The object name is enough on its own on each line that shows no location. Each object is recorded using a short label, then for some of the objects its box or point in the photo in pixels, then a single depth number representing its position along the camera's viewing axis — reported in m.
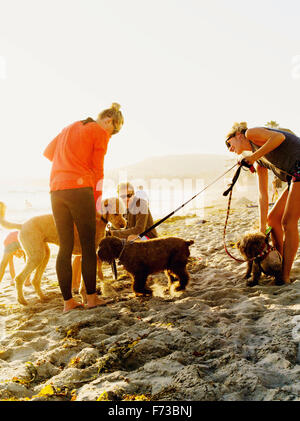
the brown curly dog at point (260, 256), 3.94
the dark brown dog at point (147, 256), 4.29
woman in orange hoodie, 3.64
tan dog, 4.49
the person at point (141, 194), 5.48
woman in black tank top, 3.56
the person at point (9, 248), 5.89
